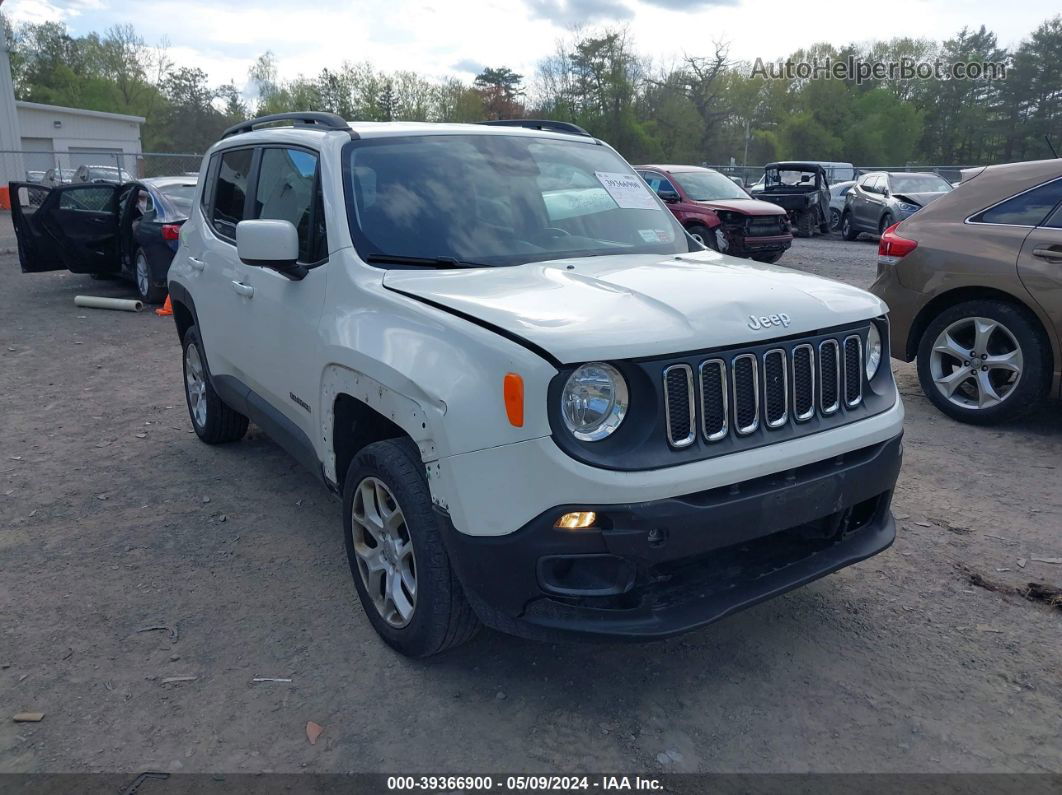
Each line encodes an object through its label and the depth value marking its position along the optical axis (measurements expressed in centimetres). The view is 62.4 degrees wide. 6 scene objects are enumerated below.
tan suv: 555
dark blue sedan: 1127
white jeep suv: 262
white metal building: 3706
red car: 1476
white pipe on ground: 1131
